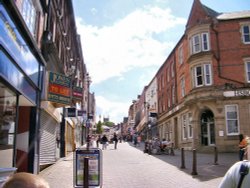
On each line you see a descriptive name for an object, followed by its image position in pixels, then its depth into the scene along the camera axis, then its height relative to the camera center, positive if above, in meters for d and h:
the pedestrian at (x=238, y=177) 2.11 -0.45
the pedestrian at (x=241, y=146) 10.37 -0.93
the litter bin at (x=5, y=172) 4.83 -0.93
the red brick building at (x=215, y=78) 19.71 +4.38
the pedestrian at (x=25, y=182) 1.27 -0.29
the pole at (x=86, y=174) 6.17 -1.21
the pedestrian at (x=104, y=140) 25.11 -1.27
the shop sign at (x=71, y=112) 15.40 +1.06
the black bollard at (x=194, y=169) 9.12 -1.59
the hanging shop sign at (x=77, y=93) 15.82 +2.39
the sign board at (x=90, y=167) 6.45 -1.08
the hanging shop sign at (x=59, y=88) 9.98 +1.74
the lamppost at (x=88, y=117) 28.91 +1.41
